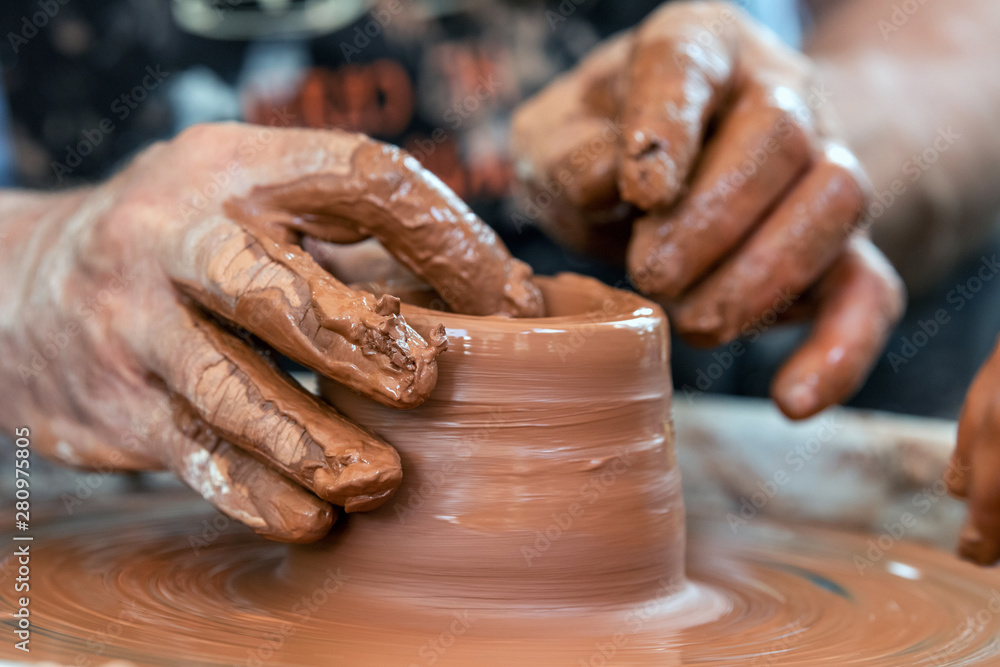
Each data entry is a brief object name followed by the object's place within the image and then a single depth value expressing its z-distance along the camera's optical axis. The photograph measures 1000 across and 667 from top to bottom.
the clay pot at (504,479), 0.97
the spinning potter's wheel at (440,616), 0.95
